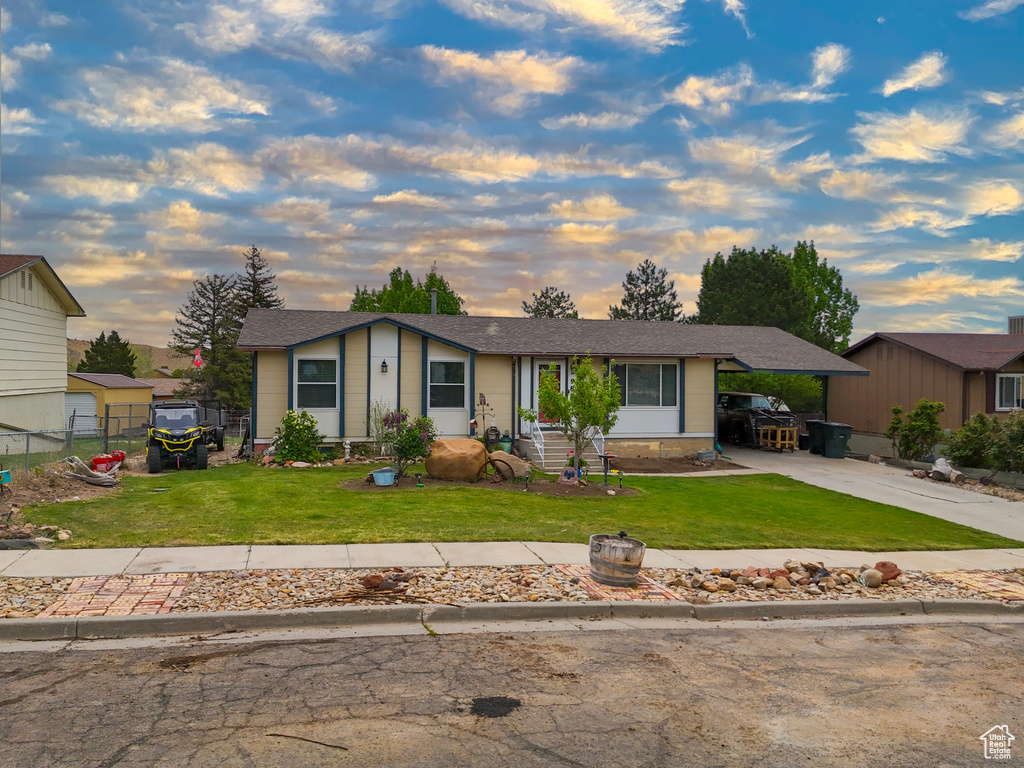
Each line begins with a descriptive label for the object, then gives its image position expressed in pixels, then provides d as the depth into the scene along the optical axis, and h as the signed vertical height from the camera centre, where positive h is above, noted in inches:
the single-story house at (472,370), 786.8 +21.5
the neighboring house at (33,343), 770.2 +55.2
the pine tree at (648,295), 2554.1 +353.2
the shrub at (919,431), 860.0 -54.4
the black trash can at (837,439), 936.3 -70.5
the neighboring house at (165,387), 2257.6 +0.8
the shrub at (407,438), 603.8 -45.6
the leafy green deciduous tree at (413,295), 1792.6 +254.5
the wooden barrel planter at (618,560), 321.4 -81.7
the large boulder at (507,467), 659.4 -77.4
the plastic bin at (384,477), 594.5 -78.3
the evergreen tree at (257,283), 2426.2 +375.2
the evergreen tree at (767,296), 1892.2 +273.5
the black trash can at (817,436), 960.3 -68.0
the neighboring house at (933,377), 1034.1 +17.4
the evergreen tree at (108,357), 2723.9 +121.9
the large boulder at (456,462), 632.4 -69.9
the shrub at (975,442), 757.9 -61.5
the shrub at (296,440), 741.9 -57.7
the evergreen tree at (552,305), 2993.4 +368.6
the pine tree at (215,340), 2237.9 +170.3
